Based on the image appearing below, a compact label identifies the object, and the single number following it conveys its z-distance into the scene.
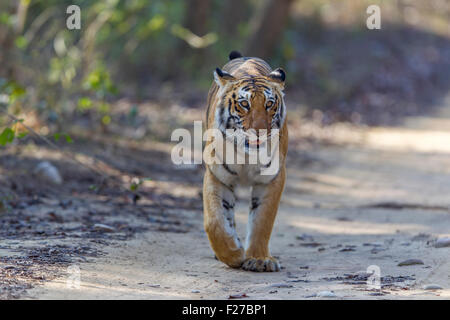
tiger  10.49
